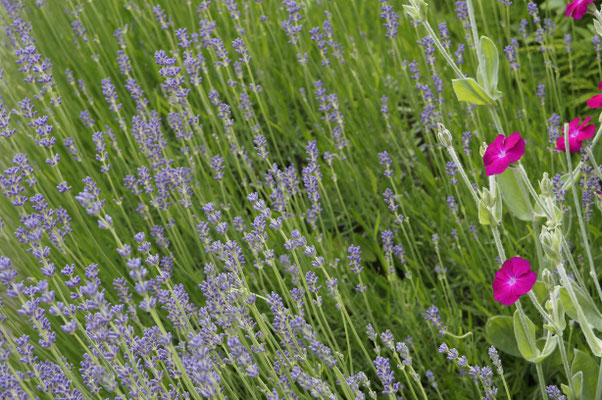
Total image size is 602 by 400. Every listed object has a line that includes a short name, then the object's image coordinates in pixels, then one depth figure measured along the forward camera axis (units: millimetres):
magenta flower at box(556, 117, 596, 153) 1240
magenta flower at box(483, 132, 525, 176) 1172
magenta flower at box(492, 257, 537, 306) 1174
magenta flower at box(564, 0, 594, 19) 1253
